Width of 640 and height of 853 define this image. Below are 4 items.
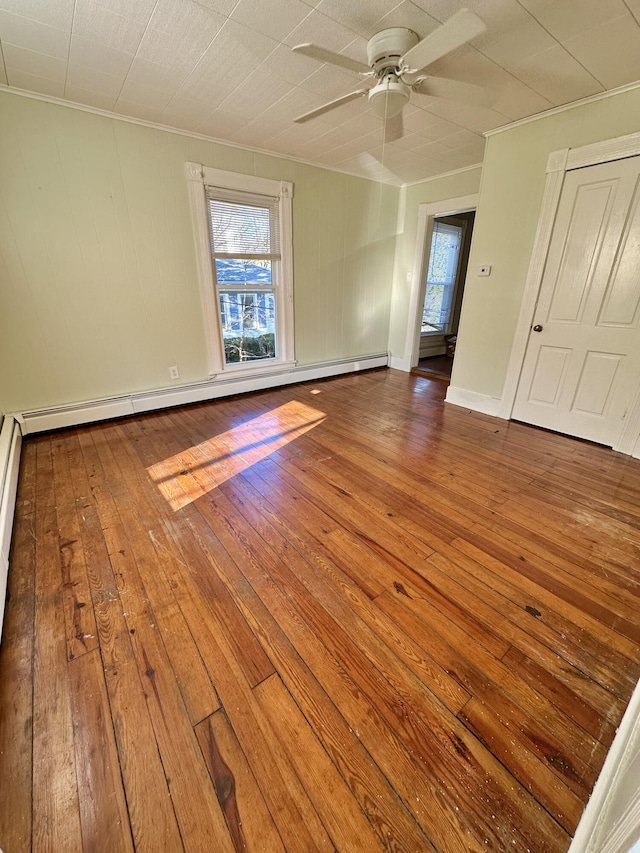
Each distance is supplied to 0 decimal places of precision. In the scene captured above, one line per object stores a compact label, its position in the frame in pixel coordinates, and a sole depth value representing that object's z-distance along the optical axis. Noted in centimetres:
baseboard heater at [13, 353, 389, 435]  301
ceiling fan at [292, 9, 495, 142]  145
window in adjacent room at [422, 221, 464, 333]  566
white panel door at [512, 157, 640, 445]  264
